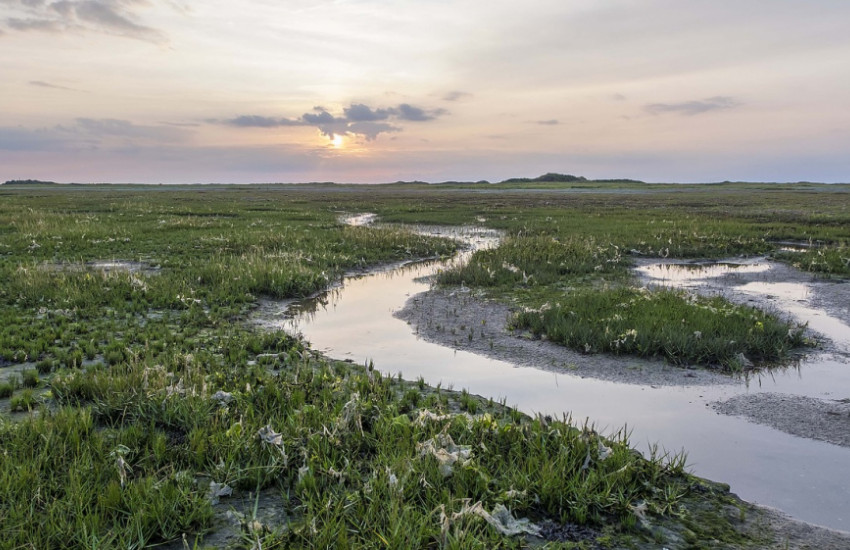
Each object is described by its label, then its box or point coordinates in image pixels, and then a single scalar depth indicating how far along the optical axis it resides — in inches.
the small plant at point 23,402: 268.8
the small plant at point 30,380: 305.7
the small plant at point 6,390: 290.2
